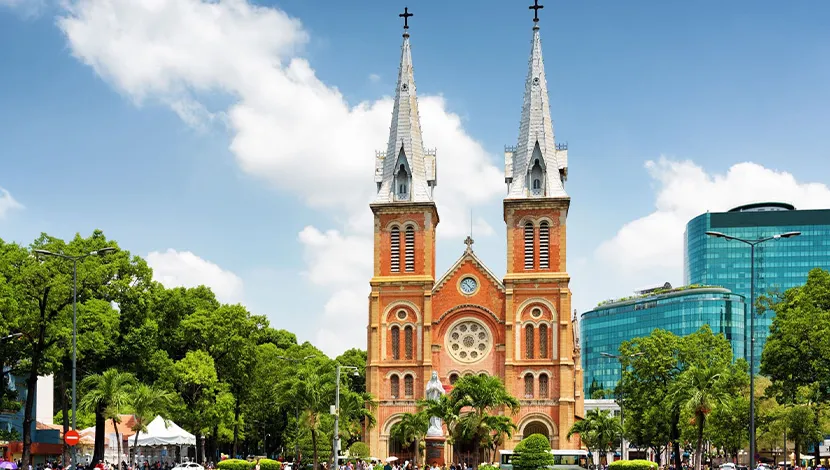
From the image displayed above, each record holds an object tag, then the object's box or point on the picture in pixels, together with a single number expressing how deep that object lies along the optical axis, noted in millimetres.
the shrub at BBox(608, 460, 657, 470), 55806
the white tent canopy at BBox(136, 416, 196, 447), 57031
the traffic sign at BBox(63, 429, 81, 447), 37294
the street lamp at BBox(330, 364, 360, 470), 52838
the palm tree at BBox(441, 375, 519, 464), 58438
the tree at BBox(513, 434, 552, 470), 51062
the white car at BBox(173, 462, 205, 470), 51719
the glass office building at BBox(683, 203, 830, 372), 150000
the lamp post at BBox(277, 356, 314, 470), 64394
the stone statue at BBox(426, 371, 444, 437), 67125
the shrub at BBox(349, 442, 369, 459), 74544
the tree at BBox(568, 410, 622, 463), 72000
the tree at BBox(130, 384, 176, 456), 54500
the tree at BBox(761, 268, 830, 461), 48531
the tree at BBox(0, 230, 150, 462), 48281
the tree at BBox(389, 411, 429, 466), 70412
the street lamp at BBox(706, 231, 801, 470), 35094
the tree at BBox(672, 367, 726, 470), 47781
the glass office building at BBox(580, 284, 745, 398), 143750
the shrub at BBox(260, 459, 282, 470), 57219
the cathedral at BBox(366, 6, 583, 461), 80562
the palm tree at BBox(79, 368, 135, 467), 52594
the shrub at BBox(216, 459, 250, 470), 55219
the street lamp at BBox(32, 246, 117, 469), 36238
